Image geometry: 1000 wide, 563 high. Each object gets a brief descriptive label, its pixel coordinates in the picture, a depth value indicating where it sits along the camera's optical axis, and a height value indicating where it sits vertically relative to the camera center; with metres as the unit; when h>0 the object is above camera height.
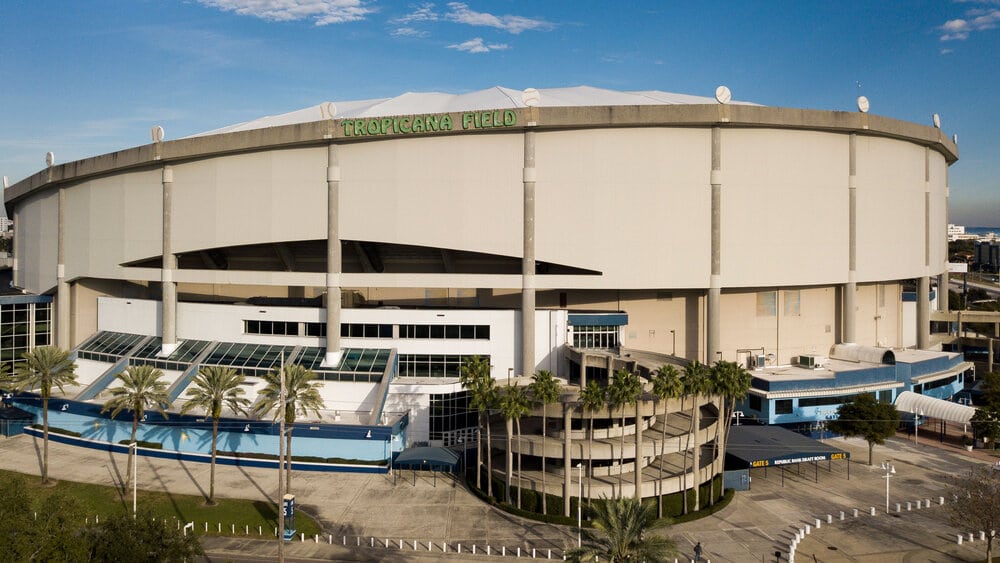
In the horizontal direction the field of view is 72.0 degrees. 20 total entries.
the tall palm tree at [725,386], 44.62 -6.11
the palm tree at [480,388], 44.59 -6.32
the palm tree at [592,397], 42.44 -6.52
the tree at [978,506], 35.78 -11.38
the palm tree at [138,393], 47.56 -7.19
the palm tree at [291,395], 44.94 -6.91
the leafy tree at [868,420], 52.69 -9.86
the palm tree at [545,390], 43.16 -6.17
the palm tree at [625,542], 27.23 -10.04
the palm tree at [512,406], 42.88 -7.13
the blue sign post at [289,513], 38.91 -12.60
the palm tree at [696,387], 43.84 -6.08
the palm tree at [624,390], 42.19 -6.02
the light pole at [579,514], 38.12 -12.91
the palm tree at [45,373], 50.28 -6.29
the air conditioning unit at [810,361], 67.56 -6.70
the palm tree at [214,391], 45.25 -6.65
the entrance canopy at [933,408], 58.97 -10.18
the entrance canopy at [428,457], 49.03 -11.88
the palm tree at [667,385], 43.16 -5.80
